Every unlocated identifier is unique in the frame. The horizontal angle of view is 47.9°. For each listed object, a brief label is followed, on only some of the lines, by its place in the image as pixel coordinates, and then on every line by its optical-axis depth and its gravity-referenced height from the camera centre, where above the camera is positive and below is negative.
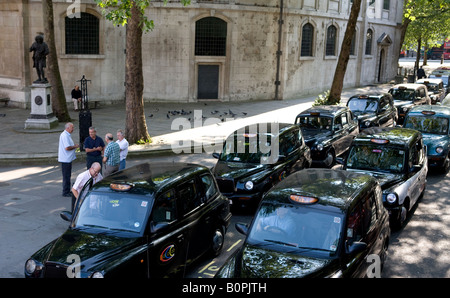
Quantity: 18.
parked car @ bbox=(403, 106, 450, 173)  15.20 -2.06
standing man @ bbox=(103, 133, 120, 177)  11.63 -2.32
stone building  26.19 +0.40
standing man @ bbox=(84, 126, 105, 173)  12.33 -2.27
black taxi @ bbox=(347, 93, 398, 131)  19.52 -1.91
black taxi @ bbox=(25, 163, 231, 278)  6.84 -2.59
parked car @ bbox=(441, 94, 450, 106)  22.65 -1.73
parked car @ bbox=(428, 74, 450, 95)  35.28 -1.02
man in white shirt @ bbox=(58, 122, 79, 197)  12.29 -2.47
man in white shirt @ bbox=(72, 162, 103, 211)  9.77 -2.45
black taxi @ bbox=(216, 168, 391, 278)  6.56 -2.44
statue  20.33 -0.12
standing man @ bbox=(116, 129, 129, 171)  12.48 -2.23
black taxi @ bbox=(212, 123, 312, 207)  11.35 -2.46
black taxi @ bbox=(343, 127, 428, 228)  10.92 -2.31
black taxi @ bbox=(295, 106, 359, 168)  15.20 -2.25
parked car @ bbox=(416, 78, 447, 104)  29.04 -1.48
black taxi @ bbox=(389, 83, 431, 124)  23.27 -1.57
